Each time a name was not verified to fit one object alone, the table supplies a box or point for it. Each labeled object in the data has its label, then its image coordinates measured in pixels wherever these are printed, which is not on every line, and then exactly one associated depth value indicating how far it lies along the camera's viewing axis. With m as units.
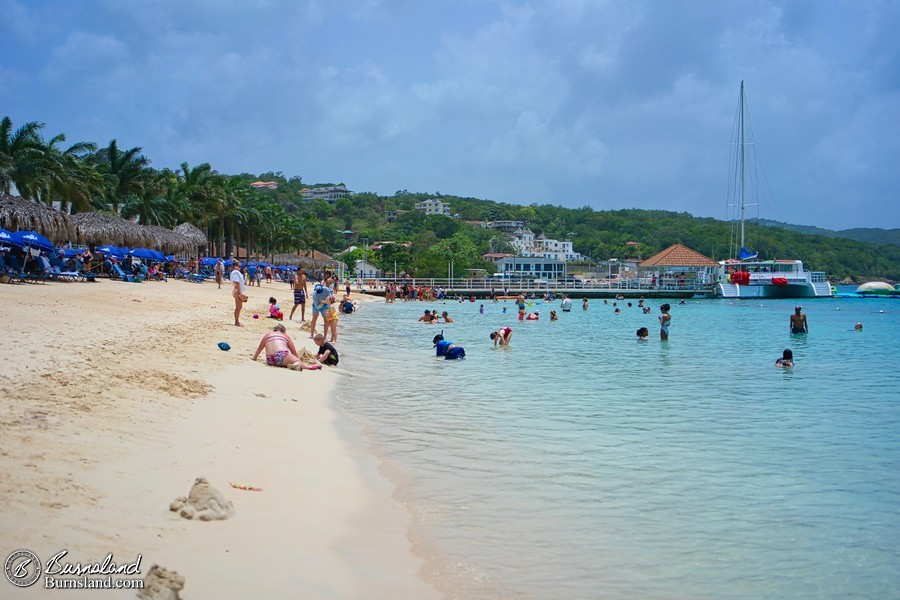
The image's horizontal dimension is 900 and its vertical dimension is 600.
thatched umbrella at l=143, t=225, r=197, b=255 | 41.09
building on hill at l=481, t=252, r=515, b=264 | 127.71
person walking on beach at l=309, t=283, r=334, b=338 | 17.33
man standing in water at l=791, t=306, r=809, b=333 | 28.41
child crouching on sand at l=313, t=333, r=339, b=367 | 14.85
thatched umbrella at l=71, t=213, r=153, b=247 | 34.34
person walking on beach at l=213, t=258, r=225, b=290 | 39.38
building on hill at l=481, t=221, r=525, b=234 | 193.88
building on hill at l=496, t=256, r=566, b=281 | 108.62
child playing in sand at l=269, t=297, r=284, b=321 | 23.97
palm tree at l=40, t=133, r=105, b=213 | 35.81
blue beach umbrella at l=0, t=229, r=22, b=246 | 22.08
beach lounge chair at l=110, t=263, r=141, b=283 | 32.62
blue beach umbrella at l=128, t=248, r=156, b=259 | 36.43
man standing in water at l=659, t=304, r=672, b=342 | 24.22
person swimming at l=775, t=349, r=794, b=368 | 18.02
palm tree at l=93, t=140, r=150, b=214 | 47.62
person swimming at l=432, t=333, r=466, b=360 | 18.23
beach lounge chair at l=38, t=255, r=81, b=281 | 24.78
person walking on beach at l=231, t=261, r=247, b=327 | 18.91
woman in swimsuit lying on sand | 13.26
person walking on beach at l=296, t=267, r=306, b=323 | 23.67
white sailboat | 77.69
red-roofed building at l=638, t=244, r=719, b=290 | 81.94
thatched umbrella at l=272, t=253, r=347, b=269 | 81.19
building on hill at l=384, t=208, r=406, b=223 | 192.79
